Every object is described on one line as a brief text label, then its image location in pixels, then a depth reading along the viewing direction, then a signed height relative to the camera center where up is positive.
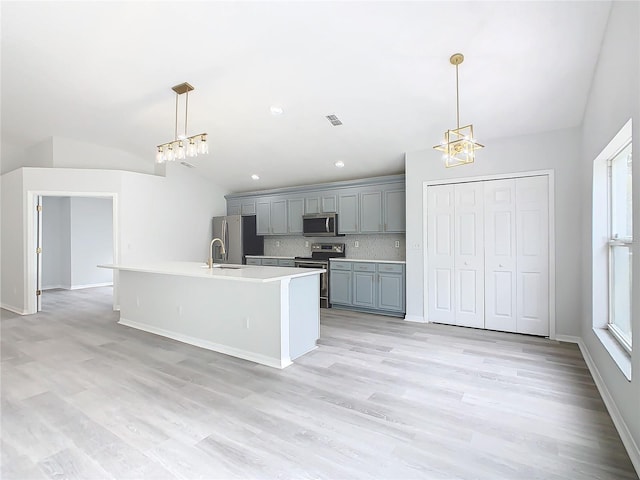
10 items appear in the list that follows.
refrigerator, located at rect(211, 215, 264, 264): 7.18 +0.03
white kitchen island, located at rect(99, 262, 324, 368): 3.38 -0.81
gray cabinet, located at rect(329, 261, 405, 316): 5.34 -0.82
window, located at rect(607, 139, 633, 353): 2.62 -0.06
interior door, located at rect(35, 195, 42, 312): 5.82 -0.18
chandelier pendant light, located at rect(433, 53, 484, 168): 2.72 +0.75
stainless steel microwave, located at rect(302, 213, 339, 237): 6.27 +0.26
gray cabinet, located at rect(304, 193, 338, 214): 6.32 +0.68
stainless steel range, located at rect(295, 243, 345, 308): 6.15 -0.40
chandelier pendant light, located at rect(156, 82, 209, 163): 3.66 +1.05
